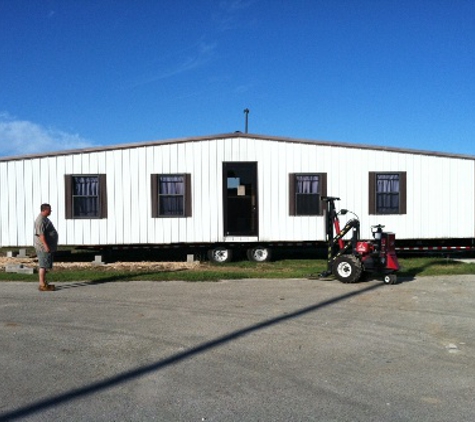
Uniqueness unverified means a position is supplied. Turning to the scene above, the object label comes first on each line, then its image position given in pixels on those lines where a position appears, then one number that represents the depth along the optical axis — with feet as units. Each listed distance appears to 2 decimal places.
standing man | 28.58
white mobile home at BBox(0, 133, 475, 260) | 43.32
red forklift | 31.65
